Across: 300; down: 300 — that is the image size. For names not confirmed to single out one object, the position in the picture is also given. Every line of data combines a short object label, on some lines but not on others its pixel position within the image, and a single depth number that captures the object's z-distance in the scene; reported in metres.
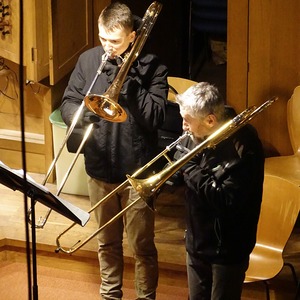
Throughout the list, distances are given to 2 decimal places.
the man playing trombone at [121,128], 7.09
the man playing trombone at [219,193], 6.18
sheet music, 5.37
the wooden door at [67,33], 9.21
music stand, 5.31
